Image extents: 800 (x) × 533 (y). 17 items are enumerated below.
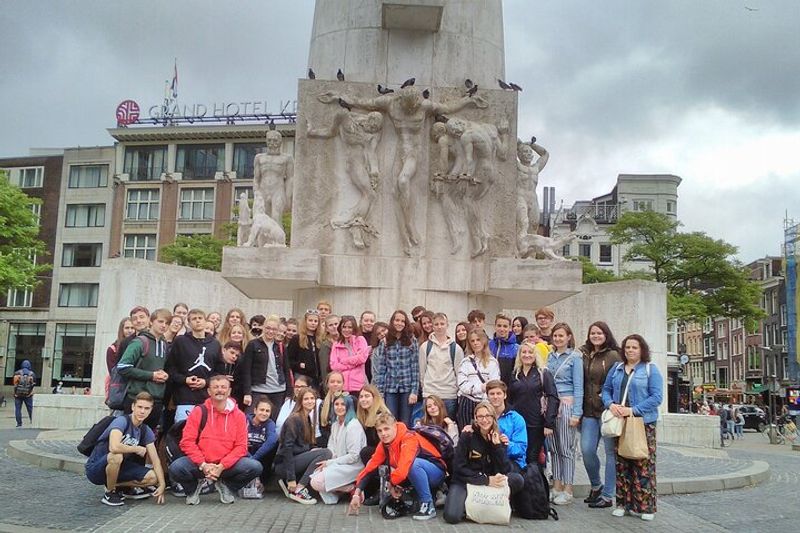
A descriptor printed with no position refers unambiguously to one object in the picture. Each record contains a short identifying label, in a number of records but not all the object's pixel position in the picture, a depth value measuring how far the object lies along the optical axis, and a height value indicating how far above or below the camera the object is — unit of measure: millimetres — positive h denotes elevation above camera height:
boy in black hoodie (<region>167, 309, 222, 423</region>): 9422 -76
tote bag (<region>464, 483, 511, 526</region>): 8242 -1328
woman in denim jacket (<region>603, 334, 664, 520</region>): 8719 -347
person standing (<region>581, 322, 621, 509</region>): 9344 -362
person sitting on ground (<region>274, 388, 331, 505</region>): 9195 -991
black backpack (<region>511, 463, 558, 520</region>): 8570 -1314
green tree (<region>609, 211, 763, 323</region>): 42281 +5409
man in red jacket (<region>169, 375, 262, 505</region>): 8812 -931
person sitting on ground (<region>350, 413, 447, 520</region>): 8516 -999
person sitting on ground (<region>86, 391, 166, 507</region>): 8688 -1041
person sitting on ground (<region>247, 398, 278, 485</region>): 9469 -840
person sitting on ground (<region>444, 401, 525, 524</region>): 8445 -918
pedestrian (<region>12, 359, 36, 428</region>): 24031 -913
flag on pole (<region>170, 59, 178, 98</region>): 68056 +21867
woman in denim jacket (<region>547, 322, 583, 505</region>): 9406 -384
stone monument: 14516 +2994
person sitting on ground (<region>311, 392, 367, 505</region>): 9094 -1001
